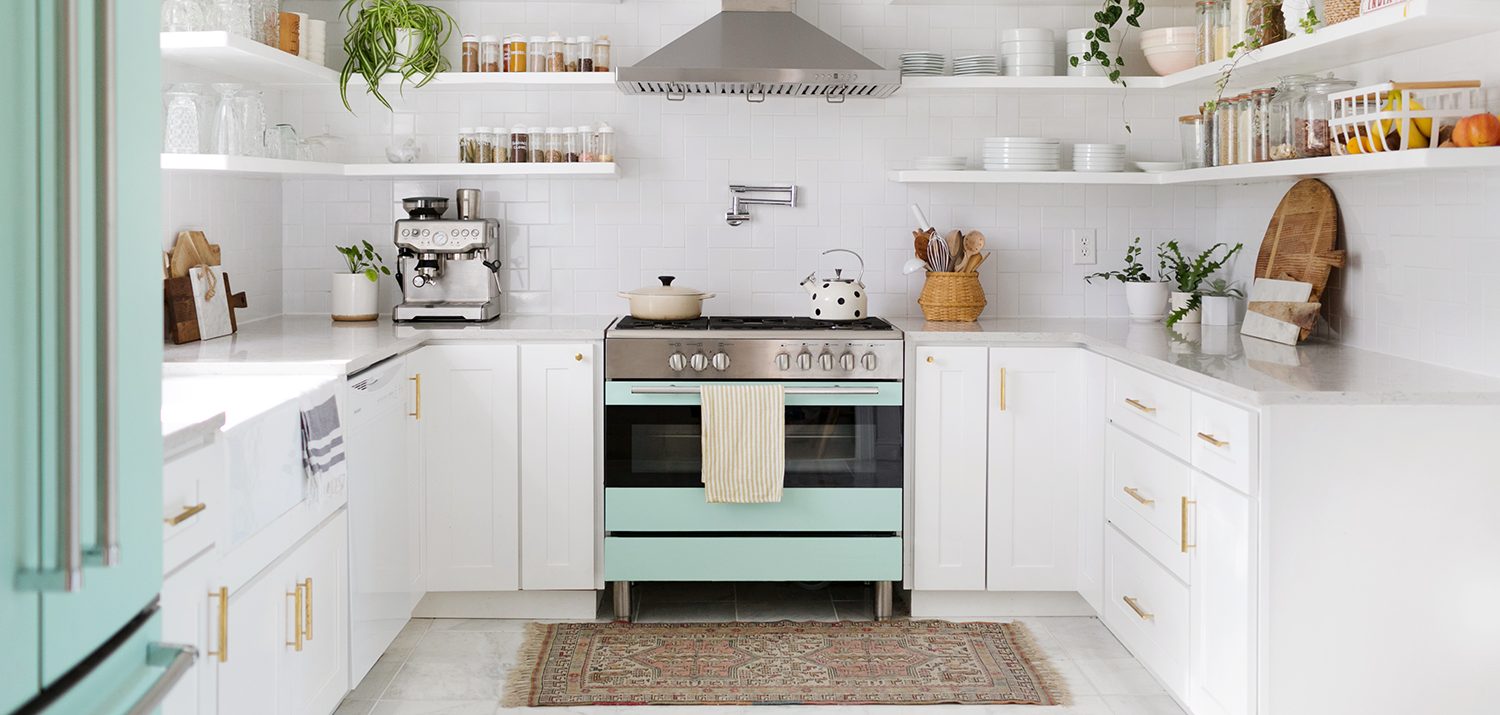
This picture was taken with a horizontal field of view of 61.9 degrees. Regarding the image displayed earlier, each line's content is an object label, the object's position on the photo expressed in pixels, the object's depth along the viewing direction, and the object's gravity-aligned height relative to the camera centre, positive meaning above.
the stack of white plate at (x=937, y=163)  4.17 +0.46
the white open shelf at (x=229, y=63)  3.17 +0.65
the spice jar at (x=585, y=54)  4.11 +0.80
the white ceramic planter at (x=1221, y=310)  3.95 -0.03
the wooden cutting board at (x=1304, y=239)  3.49 +0.18
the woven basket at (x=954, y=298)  4.07 +0.01
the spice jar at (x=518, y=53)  4.11 +0.80
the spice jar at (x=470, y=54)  4.13 +0.80
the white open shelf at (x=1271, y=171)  2.60 +0.35
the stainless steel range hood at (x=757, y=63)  3.79 +0.72
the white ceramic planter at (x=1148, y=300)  4.21 +0.00
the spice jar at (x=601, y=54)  4.14 +0.81
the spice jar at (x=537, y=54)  4.11 +0.80
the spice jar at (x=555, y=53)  4.09 +0.80
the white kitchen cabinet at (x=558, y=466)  3.74 -0.51
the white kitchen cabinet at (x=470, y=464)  3.72 -0.50
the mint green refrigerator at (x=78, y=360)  1.22 -0.07
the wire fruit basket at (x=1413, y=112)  2.72 +0.42
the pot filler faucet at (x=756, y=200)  4.32 +0.35
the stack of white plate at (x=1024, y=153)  4.11 +0.48
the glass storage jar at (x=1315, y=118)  3.06 +0.46
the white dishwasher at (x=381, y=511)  3.04 -0.57
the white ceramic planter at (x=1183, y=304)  4.06 -0.01
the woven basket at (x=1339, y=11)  2.88 +0.68
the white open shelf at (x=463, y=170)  4.01 +0.41
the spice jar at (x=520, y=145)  4.12 +0.50
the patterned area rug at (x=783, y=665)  3.26 -1.02
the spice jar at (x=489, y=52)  4.12 +0.81
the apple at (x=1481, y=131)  2.58 +0.36
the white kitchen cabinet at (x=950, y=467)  3.76 -0.51
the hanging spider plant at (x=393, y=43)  4.04 +0.83
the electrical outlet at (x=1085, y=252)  4.41 +0.17
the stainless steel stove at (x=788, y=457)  3.72 -0.48
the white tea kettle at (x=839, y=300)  3.93 +0.00
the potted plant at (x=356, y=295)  4.10 +0.01
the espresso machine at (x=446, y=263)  4.03 +0.11
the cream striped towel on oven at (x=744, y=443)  3.70 -0.43
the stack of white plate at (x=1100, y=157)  4.12 +0.48
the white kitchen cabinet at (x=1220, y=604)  2.56 -0.64
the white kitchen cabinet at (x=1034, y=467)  3.77 -0.50
